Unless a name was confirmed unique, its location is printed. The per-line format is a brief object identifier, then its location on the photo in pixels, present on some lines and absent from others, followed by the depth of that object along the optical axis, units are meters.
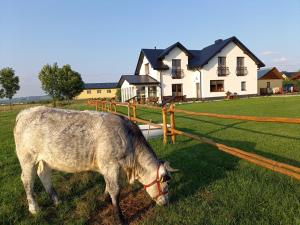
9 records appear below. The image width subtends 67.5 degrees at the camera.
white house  31.81
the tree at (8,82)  41.10
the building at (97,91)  72.07
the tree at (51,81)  44.96
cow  3.34
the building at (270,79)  42.55
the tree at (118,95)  37.48
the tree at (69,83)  47.20
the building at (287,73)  61.84
